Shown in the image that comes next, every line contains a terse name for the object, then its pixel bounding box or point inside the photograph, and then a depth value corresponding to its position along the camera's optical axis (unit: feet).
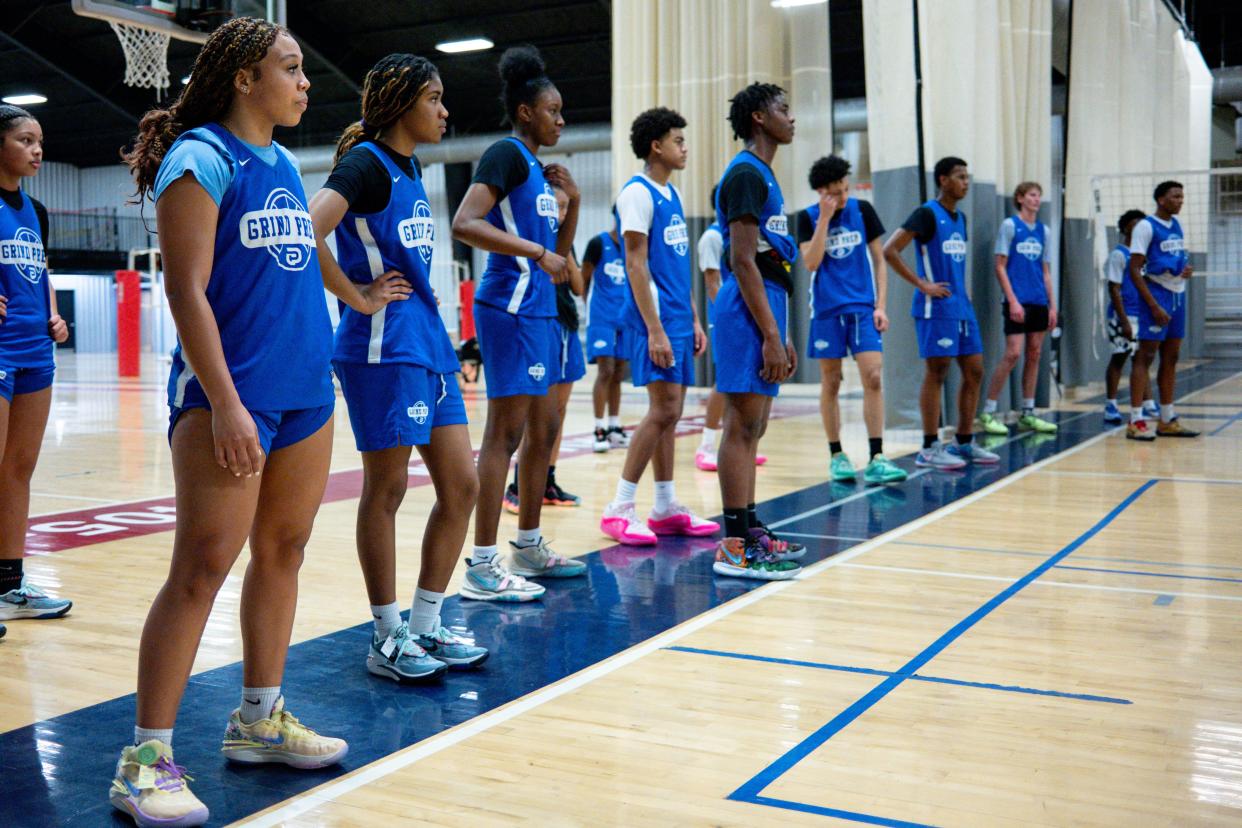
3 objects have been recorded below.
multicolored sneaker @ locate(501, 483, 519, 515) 19.19
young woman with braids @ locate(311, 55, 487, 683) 9.63
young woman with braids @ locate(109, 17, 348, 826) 6.81
